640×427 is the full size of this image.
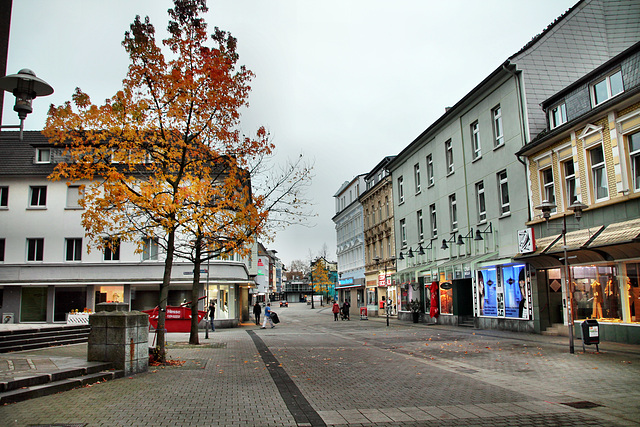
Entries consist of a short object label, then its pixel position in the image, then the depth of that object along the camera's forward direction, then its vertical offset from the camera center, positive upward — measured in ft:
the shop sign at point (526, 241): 65.77 +5.71
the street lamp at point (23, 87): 24.70 +10.52
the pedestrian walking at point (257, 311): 123.11 -5.15
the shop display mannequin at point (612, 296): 54.39 -1.62
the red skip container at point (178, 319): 89.61 -4.80
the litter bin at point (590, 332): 45.42 -4.59
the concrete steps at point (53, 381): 25.70 -5.01
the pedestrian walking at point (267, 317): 106.63 -5.82
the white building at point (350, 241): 170.09 +17.37
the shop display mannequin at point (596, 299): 56.95 -2.05
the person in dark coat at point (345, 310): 138.72 -6.14
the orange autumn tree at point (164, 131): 41.29 +14.29
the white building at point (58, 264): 108.68 +6.50
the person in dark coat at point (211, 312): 98.24 -4.07
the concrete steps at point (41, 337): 45.18 -4.21
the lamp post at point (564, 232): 46.16 +4.80
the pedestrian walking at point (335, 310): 136.83 -5.97
